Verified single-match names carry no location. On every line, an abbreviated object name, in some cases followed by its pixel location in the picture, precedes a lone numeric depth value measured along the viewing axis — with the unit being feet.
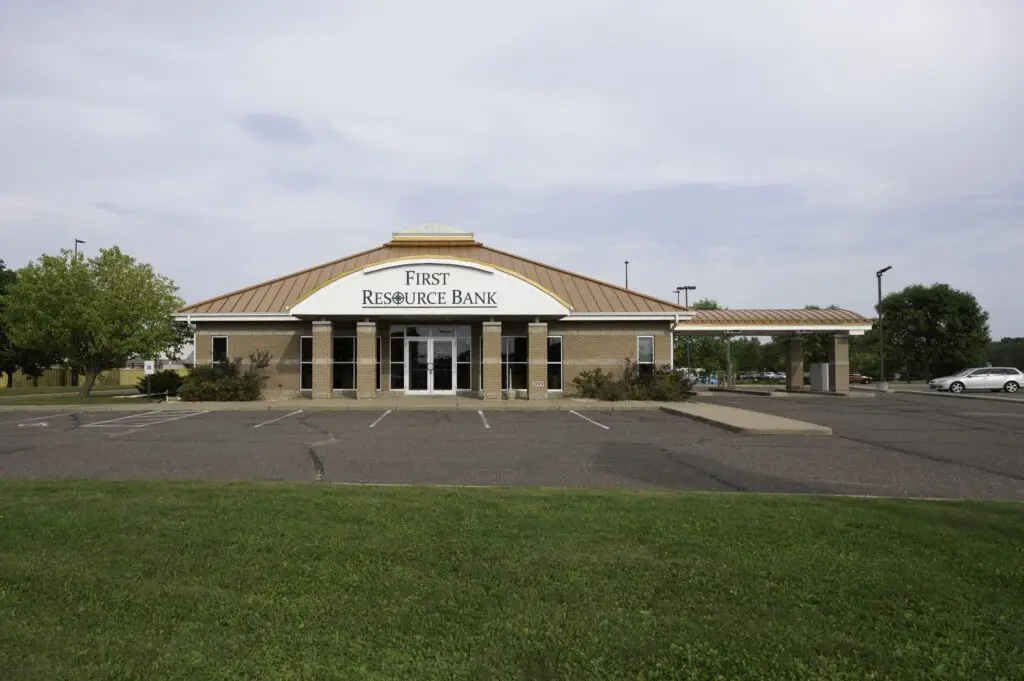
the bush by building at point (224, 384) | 83.56
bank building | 85.66
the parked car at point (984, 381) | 133.08
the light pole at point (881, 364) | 136.56
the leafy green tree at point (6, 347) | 160.04
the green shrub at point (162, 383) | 95.76
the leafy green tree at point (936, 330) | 216.95
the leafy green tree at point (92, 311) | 99.25
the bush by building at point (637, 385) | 85.15
